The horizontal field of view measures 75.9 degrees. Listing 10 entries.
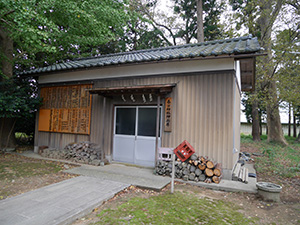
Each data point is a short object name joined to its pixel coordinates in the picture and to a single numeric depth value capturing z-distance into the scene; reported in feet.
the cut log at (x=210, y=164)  16.98
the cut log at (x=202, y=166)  17.17
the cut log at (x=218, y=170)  16.76
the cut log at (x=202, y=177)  17.02
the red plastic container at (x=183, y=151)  14.70
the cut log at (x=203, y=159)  17.39
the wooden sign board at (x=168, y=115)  19.69
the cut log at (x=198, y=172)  17.23
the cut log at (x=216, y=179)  16.45
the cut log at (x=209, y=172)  16.78
